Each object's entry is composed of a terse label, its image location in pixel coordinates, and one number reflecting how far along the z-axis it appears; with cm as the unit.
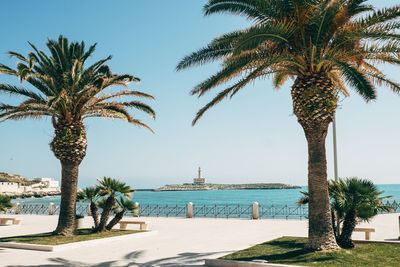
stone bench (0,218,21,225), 2359
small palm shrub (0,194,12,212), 2302
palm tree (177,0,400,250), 1056
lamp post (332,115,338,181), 1813
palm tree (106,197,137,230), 1695
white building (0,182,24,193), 13325
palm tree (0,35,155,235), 1543
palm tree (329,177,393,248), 1156
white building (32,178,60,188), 18074
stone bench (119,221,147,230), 1860
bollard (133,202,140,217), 1713
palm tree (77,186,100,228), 1684
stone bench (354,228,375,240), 1352
